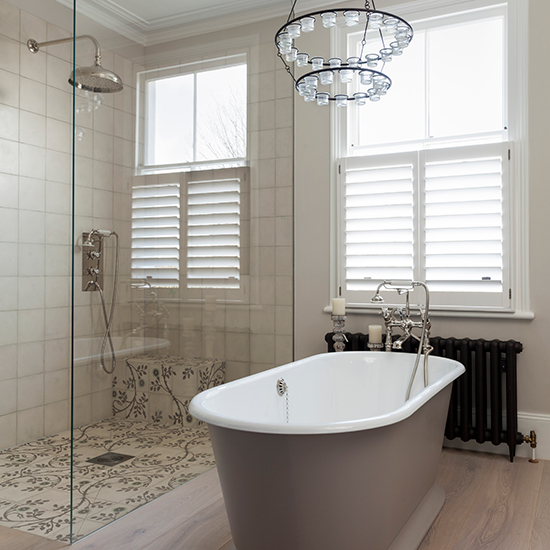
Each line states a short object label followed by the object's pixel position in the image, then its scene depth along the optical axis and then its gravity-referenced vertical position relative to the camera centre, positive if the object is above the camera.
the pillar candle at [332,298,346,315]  3.26 -0.16
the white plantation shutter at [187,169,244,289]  2.78 +0.26
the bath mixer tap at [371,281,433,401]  2.75 -0.24
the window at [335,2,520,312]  3.11 +0.66
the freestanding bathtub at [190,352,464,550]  1.59 -0.62
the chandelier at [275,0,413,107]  1.95 +0.87
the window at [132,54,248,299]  2.50 +0.53
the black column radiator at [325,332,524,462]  2.97 -0.63
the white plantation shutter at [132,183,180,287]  2.43 +0.22
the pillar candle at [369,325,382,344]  3.18 -0.32
